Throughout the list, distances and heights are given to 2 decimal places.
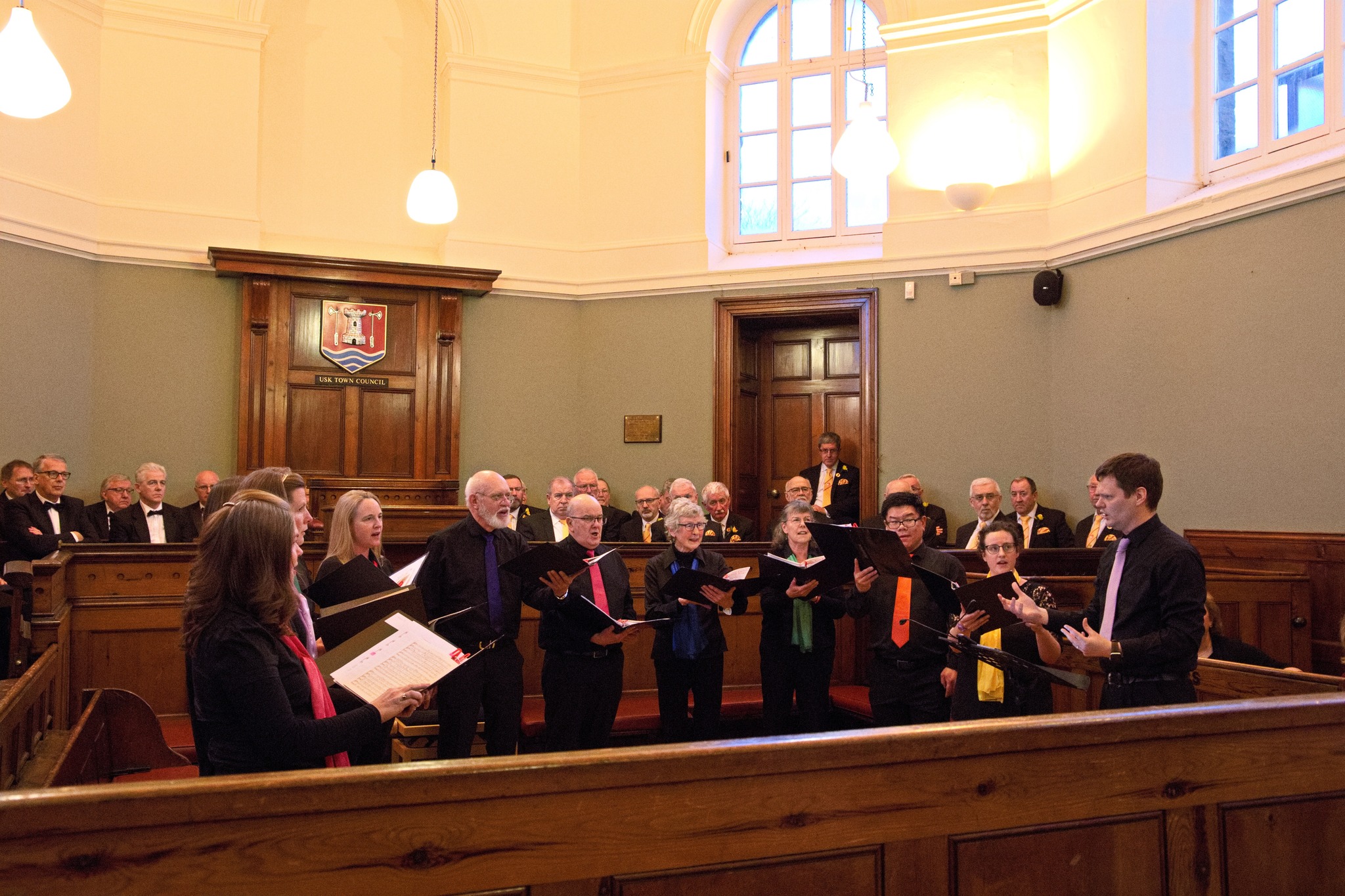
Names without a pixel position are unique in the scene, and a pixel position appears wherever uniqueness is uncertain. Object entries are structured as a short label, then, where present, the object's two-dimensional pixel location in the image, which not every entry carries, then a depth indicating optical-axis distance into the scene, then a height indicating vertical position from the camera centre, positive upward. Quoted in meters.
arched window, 8.84 +2.93
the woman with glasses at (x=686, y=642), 4.69 -0.78
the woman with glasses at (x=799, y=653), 4.83 -0.86
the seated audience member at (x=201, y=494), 7.32 -0.23
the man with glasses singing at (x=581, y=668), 4.39 -0.85
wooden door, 9.04 +0.58
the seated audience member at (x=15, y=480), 6.63 -0.13
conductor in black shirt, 2.96 -0.39
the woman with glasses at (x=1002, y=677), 3.74 -0.77
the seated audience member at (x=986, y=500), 7.12 -0.22
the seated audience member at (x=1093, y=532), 6.67 -0.41
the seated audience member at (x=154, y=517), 7.13 -0.38
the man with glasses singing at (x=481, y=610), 4.13 -0.59
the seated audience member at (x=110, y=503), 7.05 -0.29
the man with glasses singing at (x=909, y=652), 4.24 -0.74
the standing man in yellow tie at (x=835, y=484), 8.32 -0.15
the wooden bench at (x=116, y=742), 3.20 -0.88
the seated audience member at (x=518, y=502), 7.51 -0.28
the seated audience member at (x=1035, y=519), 7.21 -0.36
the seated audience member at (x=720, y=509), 7.27 -0.31
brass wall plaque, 8.92 +0.30
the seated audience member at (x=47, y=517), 6.27 -0.35
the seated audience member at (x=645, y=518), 7.73 -0.40
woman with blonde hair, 4.11 -0.25
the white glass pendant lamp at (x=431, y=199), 7.79 +1.90
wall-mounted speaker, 7.71 +1.29
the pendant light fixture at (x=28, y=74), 5.75 +2.09
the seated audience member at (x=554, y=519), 7.35 -0.39
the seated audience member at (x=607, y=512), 7.88 -0.38
